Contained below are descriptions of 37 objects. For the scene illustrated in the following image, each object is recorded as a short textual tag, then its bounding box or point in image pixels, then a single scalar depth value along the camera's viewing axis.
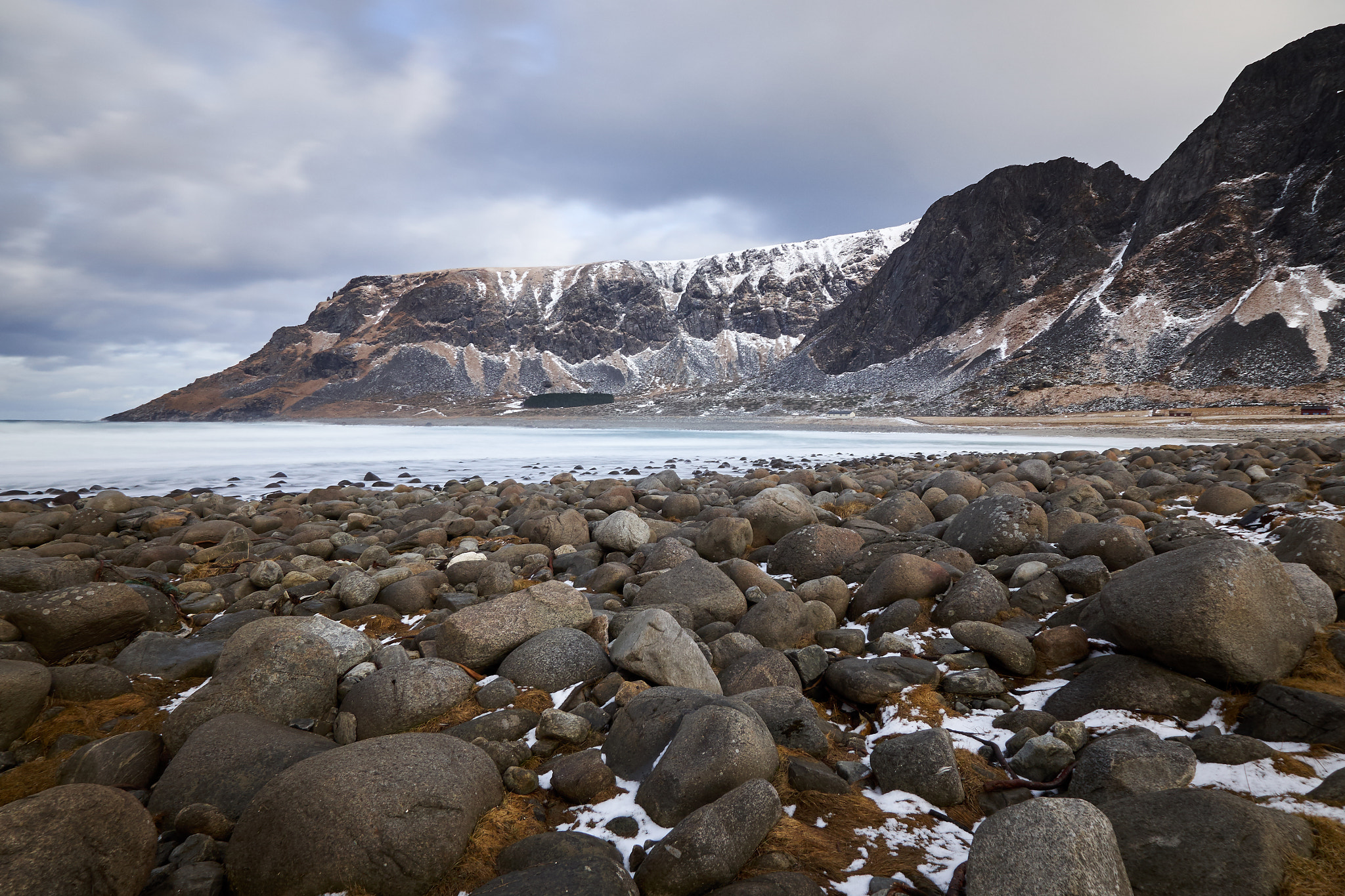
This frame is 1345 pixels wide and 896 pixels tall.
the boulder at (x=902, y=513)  7.82
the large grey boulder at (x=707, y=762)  2.82
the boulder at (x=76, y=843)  2.24
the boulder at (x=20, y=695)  3.47
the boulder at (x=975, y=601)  4.71
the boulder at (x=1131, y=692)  3.28
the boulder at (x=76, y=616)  4.31
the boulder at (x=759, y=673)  4.03
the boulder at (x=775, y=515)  7.76
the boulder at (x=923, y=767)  2.91
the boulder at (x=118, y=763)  3.16
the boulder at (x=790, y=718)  3.30
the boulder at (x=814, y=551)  6.31
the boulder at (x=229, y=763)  3.01
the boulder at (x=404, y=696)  3.69
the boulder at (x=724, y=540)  7.11
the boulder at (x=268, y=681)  3.60
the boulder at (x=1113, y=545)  5.37
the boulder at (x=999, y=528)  6.09
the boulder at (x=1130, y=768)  2.71
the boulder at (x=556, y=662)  4.12
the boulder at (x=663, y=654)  3.94
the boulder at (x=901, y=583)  5.13
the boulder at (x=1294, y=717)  2.83
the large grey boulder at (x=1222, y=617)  3.28
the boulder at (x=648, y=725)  3.15
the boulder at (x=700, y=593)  5.22
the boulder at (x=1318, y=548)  4.17
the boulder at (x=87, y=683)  3.89
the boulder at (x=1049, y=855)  2.07
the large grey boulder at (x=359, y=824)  2.46
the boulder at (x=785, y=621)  4.81
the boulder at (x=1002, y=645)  4.02
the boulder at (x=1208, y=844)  2.10
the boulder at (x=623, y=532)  7.66
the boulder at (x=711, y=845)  2.38
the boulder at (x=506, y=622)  4.40
